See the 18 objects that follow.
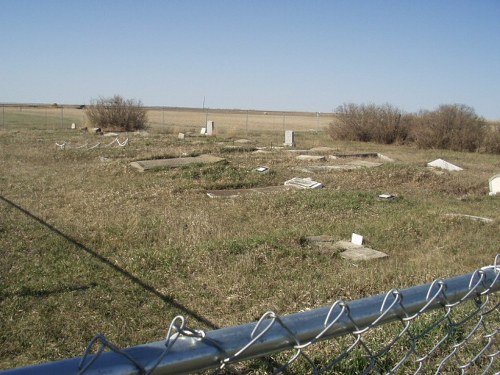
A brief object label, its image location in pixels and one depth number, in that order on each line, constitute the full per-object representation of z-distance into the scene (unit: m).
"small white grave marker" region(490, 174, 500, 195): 13.04
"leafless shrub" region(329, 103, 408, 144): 29.53
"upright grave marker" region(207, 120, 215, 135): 31.62
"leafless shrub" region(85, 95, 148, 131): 33.66
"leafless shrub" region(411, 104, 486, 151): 26.22
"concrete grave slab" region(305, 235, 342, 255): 7.33
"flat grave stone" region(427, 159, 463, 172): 17.33
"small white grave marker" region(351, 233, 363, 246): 7.68
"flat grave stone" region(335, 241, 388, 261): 7.03
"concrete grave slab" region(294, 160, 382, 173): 16.03
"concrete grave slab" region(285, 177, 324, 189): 12.81
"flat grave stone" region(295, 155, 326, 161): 18.66
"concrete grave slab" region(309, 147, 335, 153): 21.78
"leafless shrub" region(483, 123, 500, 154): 25.95
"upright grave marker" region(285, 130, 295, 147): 24.74
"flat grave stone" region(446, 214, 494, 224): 9.23
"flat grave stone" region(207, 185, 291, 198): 11.80
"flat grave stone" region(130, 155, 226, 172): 15.04
